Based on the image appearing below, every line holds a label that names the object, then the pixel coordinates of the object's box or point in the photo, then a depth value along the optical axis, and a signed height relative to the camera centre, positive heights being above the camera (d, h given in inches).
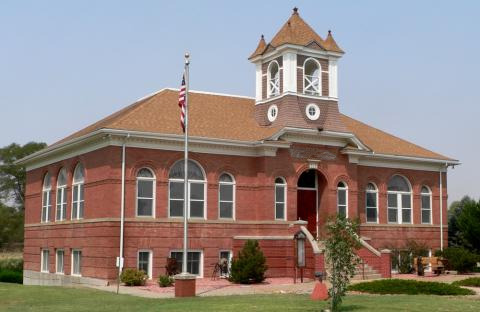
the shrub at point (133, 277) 1139.3 -75.7
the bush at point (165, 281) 1118.4 -80.6
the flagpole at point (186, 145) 939.3 +124.2
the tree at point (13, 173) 4097.0 +347.5
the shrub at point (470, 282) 1074.1 -76.1
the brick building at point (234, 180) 1229.7 +104.6
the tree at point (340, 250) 685.3 -16.9
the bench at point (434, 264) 1339.8 -59.2
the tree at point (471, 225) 1605.6 +21.6
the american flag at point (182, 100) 1038.6 +202.2
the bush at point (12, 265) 1921.8 -101.7
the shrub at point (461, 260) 1391.5 -52.7
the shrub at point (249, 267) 1178.0 -59.0
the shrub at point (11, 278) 1692.9 -116.4
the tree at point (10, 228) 3582.7 +15.4
